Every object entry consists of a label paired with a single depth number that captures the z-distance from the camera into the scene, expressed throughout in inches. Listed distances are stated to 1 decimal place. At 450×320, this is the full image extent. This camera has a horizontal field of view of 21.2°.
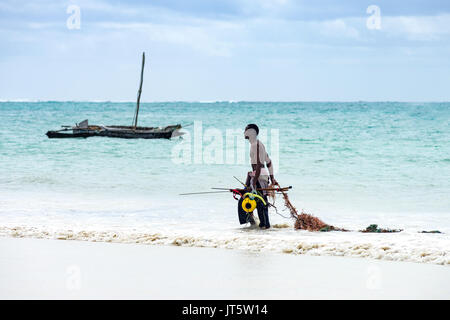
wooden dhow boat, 2627.9
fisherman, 594.3
